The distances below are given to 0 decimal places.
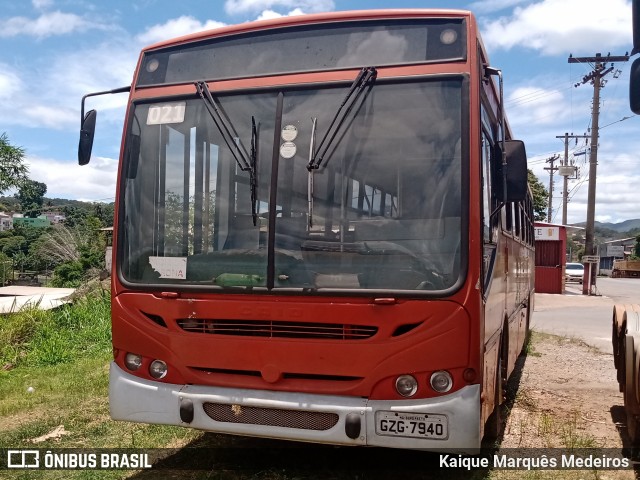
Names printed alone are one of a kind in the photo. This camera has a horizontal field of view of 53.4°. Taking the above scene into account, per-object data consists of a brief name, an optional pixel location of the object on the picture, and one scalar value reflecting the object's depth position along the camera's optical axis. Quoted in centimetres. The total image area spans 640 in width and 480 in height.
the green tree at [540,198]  4238
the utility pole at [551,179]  5331
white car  3603
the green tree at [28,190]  2749
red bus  383
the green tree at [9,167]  2717
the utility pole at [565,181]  4675
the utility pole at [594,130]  2967
